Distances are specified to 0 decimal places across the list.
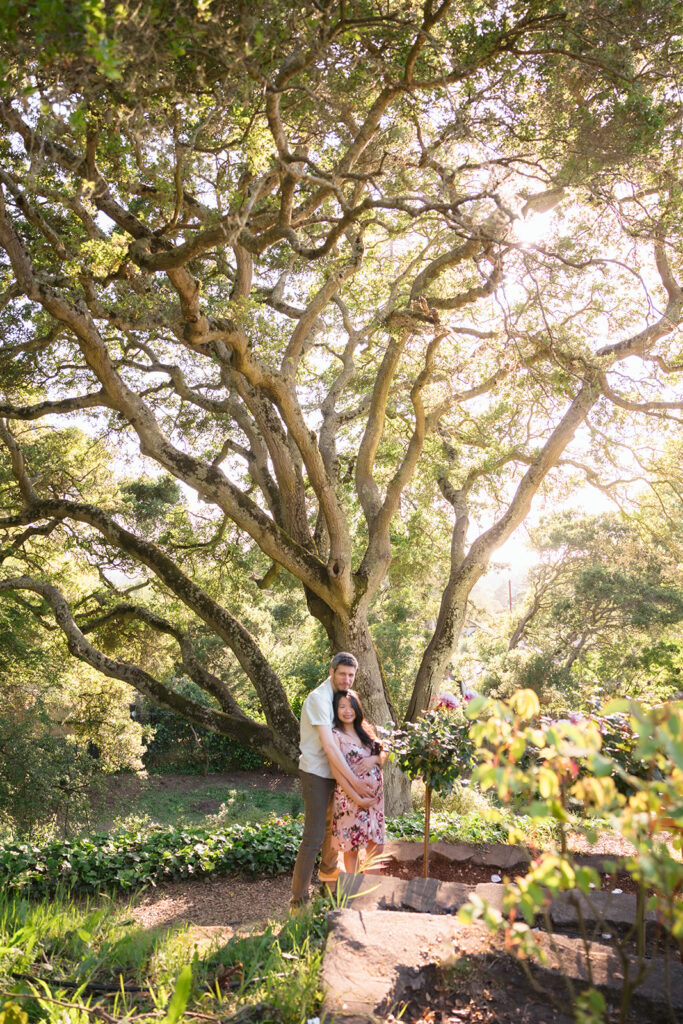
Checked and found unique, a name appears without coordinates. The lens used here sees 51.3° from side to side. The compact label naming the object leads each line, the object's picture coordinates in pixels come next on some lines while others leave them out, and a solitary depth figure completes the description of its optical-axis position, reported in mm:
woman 4504
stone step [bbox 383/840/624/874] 5848
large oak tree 5086
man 4277
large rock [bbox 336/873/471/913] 3572
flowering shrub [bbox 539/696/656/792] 3572
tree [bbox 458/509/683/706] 18891
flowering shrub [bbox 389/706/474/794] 4793
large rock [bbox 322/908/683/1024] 2484
